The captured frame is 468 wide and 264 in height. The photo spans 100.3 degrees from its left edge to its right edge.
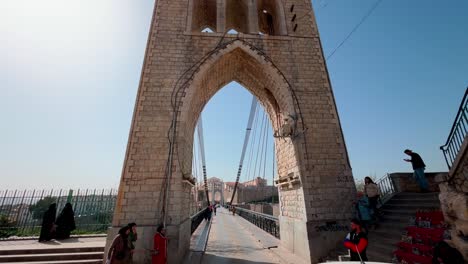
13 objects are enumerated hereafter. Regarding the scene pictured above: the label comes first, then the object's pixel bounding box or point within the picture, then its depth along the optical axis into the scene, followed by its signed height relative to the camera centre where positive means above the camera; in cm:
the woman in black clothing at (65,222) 722 -56
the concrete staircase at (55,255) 514 -122
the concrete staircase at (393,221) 451 -73
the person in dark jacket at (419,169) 623 +67
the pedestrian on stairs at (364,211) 534 -46
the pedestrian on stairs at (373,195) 558 -5
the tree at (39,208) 902 +3
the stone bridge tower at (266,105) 550 +261
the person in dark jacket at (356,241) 335 -78
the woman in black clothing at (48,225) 686 -60
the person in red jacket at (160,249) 431 -97
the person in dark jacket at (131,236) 398 -64
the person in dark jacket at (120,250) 360 -81
